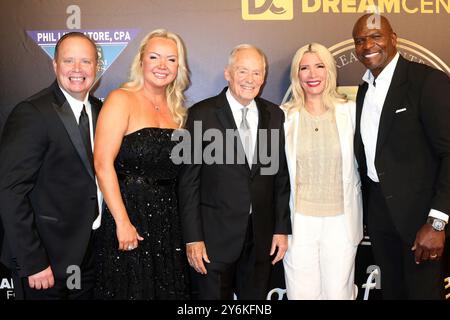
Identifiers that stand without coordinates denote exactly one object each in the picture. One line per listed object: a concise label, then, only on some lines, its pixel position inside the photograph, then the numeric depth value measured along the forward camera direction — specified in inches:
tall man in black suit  95.4
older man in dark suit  101.0
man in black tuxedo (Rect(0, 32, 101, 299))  87.6
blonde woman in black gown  95.0
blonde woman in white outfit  108.3
